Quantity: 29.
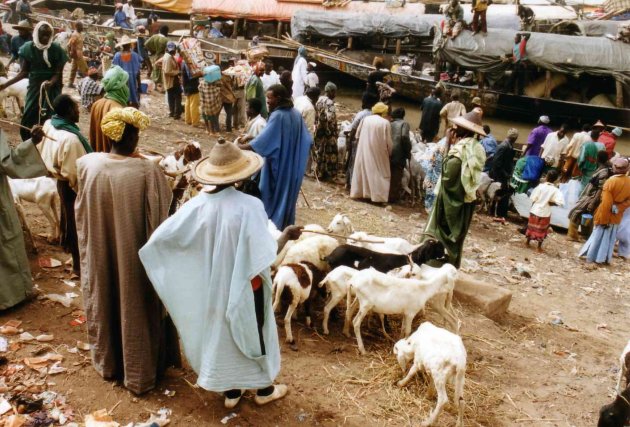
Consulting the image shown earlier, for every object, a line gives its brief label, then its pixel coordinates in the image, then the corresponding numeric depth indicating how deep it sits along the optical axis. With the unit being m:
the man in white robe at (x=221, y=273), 3.22
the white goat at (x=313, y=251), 5.25
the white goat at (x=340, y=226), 6.06
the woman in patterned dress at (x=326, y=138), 9.90
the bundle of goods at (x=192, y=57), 11.61
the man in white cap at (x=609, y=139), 11.36
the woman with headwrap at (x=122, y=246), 3.48
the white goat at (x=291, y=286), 4.62
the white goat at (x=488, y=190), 10.45
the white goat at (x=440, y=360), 3.81
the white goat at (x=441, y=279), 4.76
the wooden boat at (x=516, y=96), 13.73
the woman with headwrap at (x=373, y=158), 9.47
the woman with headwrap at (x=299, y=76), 12.99
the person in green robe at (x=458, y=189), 5.44
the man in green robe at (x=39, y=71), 6.81
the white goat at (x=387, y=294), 4.57
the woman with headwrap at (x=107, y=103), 5.30
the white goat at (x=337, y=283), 4.74
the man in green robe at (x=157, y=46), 14.74
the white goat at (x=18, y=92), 10.00
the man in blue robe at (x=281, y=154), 5.72
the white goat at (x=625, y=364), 4.54
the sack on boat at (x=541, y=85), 14.68
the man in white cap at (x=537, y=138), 11.51
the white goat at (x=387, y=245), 5.49
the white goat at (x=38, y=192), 5.71
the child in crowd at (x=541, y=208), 8.85
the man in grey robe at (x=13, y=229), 4.18
